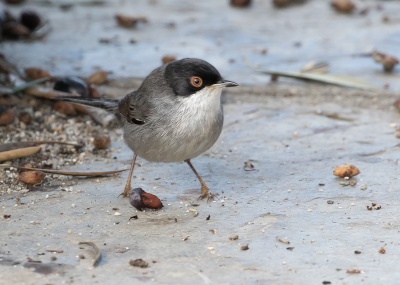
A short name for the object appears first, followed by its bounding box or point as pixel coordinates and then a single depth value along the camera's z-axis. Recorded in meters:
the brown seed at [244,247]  6.80
